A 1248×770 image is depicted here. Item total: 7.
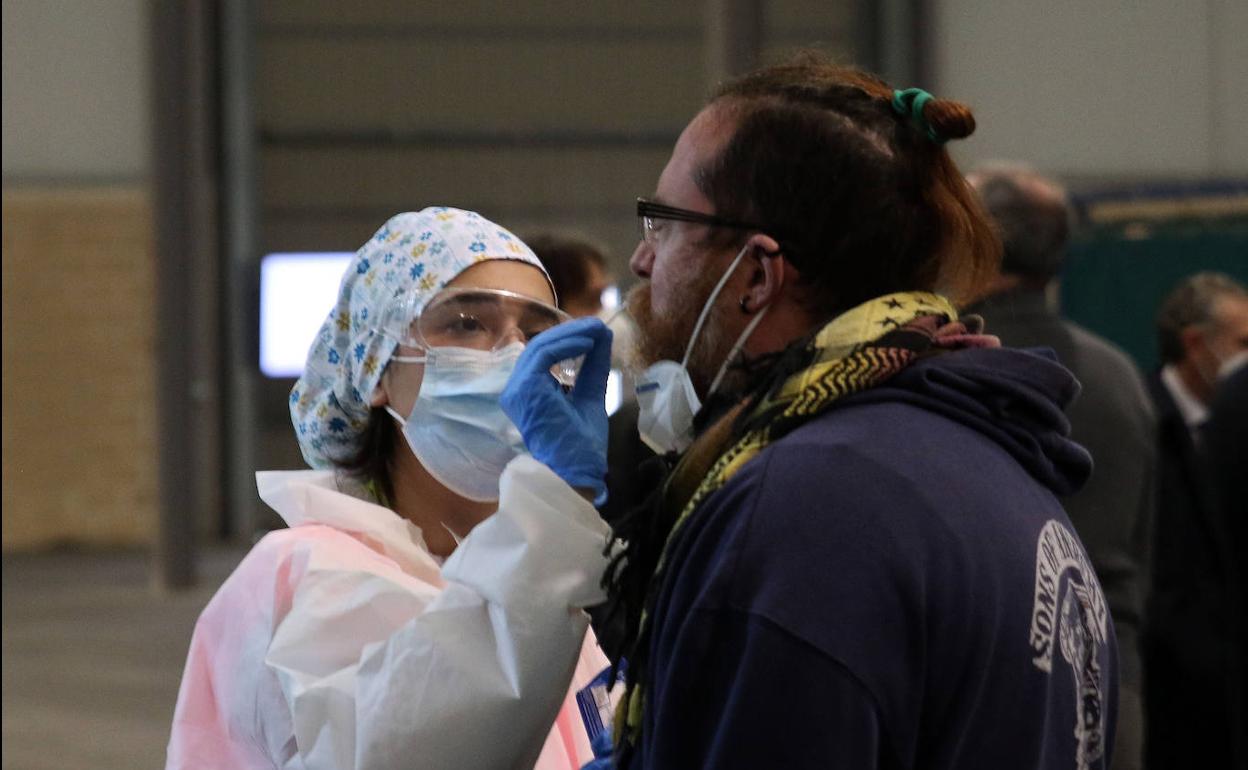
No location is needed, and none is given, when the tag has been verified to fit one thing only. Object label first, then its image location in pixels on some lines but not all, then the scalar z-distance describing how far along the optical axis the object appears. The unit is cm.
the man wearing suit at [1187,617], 754
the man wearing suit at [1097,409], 611
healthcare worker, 319
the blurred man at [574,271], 734
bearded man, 247
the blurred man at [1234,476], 779
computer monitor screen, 1416
